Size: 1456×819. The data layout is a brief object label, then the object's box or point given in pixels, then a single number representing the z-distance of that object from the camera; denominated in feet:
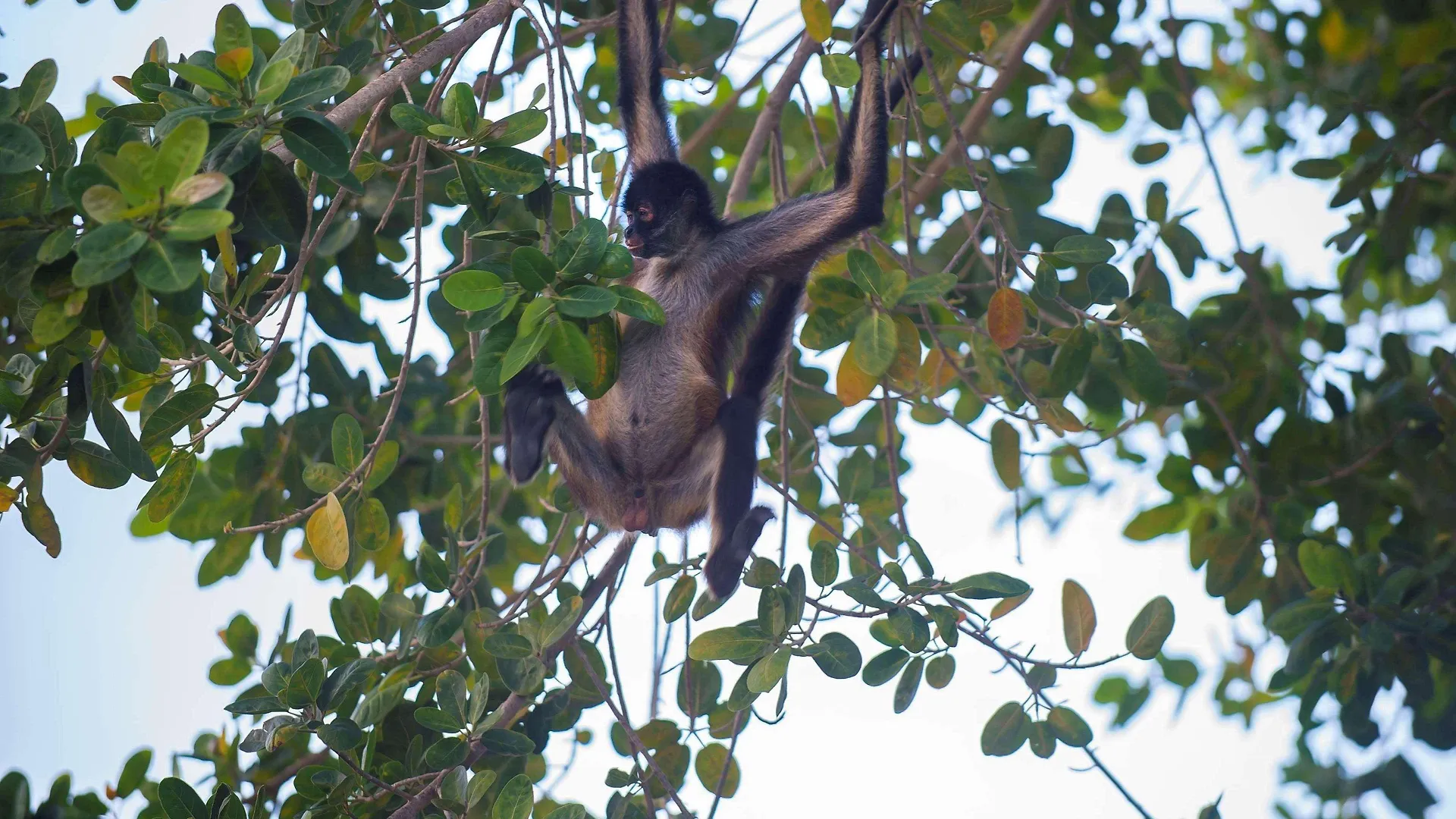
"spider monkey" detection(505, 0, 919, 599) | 22.54
